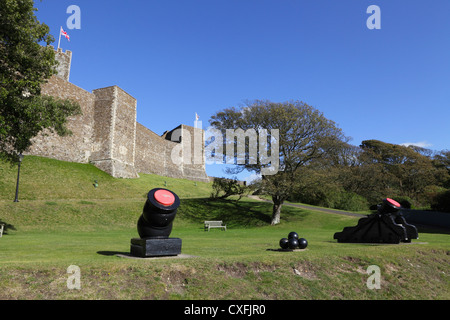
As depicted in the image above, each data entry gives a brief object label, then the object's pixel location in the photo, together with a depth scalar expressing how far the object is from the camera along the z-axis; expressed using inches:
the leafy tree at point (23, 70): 542.9
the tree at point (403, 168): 1754.4
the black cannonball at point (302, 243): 407.5
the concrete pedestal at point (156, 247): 318.7
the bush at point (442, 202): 1075.3
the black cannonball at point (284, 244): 408.5
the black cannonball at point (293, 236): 410.3
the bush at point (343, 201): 1501.0
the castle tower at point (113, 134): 1398.9
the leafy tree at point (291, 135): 981.8
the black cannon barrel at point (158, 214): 320.2
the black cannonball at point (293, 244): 402.3
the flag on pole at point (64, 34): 1818.2
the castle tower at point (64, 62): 1902.1
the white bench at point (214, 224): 861.8
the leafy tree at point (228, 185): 1104.8
